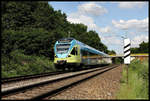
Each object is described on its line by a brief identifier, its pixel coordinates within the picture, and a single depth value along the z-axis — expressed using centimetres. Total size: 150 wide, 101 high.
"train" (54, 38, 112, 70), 2105
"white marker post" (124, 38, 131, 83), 1065
